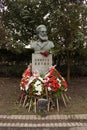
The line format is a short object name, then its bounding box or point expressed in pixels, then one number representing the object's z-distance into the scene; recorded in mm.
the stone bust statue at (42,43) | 6318
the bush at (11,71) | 10946
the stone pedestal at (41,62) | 6312
